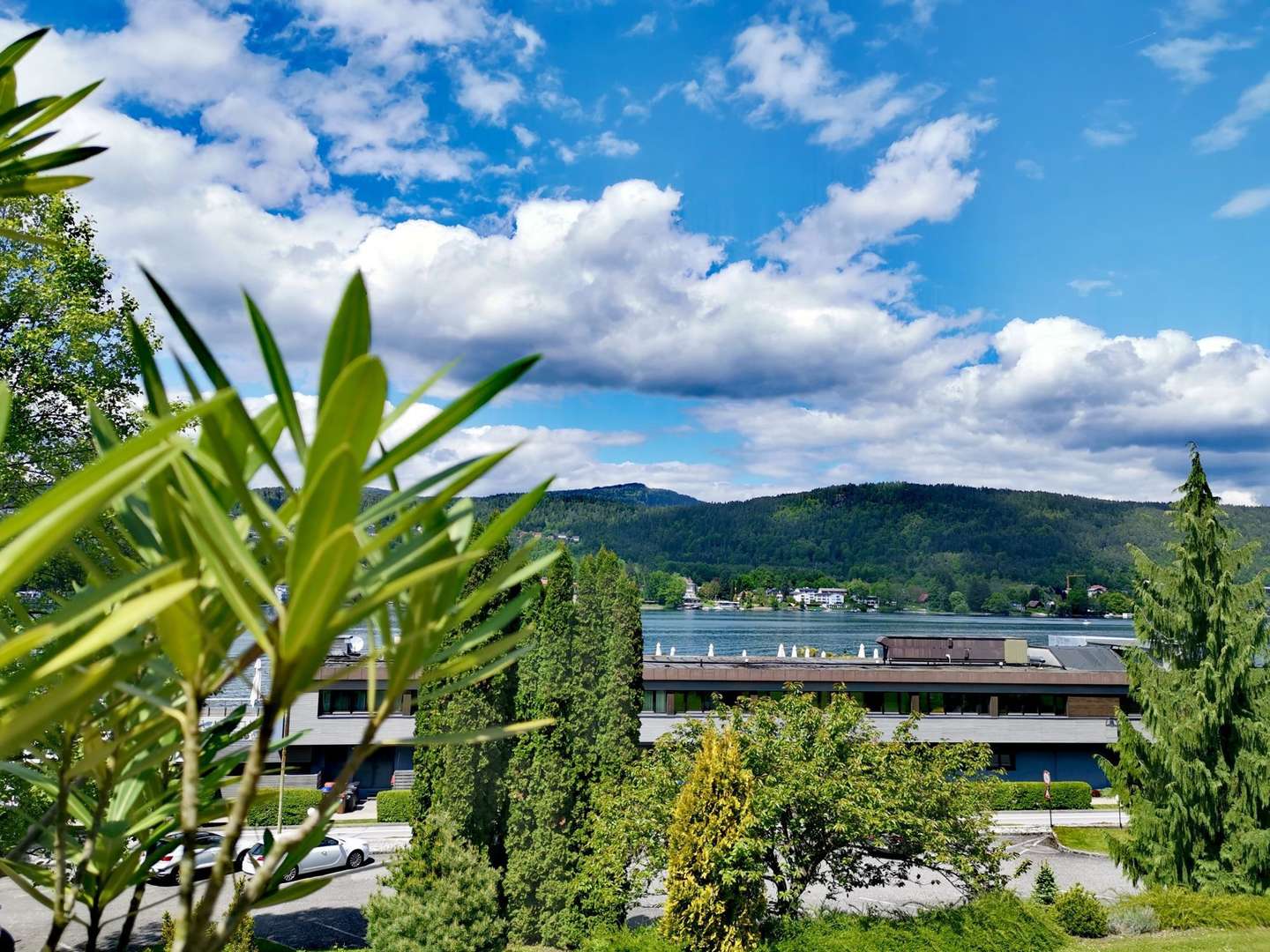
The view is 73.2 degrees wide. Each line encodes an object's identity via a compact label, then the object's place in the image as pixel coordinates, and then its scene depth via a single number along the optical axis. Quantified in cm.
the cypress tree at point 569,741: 1862
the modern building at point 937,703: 3328
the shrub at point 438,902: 1255
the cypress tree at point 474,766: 1878
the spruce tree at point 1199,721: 1998
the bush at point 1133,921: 1795
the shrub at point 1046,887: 1992
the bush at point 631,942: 1296
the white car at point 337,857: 2395
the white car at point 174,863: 2148
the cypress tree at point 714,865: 1253
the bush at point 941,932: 1388
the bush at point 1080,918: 1770
